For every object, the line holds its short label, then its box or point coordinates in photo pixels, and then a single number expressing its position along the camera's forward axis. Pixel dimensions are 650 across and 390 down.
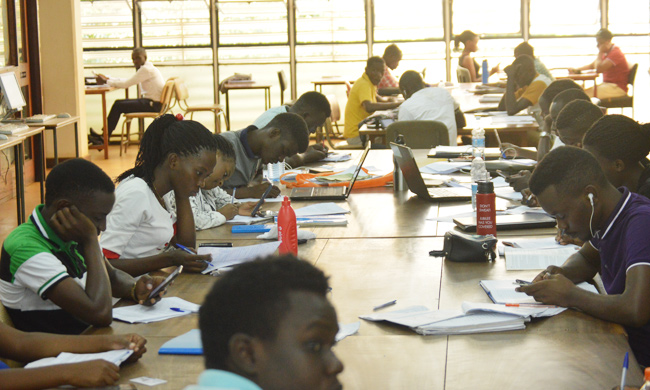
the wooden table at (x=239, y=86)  10.36
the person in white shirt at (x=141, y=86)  10.06
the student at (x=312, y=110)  5.23
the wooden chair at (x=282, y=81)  10.25
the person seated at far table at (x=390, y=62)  9.39
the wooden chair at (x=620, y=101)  9.58
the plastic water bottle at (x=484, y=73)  9.52
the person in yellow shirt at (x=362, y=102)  7.59
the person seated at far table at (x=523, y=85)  6.56
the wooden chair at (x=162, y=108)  9.75
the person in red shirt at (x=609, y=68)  9.74
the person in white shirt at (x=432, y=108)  5.97
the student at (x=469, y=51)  10.41
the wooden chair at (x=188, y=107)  9.98
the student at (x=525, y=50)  8.27
